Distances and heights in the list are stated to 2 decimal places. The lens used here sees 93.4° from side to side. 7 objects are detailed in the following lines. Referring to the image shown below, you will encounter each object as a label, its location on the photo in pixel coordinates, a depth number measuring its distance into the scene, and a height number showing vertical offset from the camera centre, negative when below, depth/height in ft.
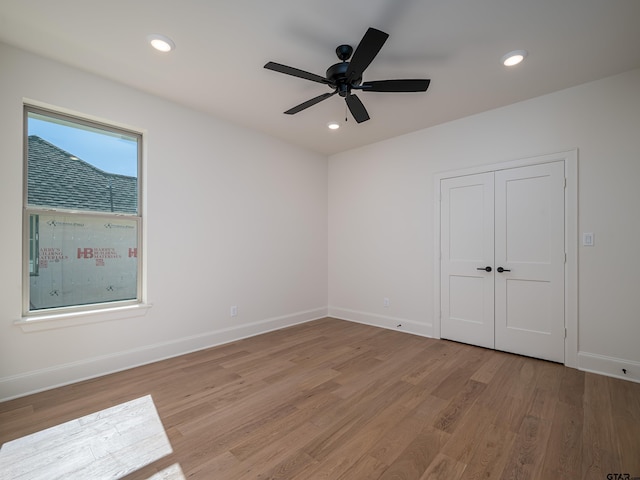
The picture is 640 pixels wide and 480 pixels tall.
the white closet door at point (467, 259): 11.79 -0.75
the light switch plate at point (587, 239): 9.67 +0.05
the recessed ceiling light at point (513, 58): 8.11 +5.06
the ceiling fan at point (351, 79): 6.84 +4.05
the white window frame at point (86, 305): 8.39 -0.99
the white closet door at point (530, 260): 10.31 -0.70
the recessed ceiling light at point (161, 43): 7.57 +5.07
